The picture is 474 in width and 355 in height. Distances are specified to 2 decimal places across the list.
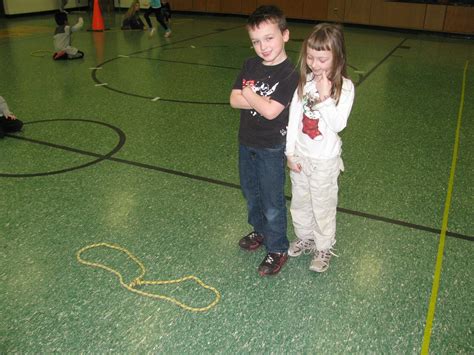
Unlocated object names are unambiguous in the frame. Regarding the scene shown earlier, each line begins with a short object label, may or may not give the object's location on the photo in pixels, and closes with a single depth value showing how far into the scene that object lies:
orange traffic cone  9.80
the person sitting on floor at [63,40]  6.55
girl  1.75
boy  1.76
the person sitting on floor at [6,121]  3.64
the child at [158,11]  9.06
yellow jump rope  1.89
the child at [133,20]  10.05
